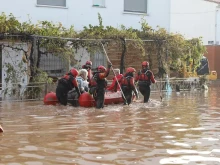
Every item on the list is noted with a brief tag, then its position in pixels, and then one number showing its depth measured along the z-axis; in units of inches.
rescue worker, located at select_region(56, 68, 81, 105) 692.1
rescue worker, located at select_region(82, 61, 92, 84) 779.5
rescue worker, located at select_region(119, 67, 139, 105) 721.1
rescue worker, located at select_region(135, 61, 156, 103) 757.3
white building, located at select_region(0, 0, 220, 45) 948.0
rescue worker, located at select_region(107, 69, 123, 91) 733.0
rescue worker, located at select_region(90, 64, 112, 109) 673.6
